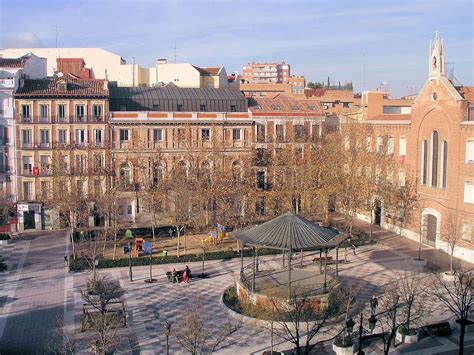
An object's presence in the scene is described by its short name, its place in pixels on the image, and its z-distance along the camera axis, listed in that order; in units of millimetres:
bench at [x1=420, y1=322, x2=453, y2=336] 25547
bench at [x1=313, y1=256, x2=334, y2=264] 38262
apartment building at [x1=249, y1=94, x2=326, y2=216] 53344
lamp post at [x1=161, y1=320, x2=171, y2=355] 22014
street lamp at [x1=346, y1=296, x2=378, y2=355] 22388
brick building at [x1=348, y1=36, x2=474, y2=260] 39125
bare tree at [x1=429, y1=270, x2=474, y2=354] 22266
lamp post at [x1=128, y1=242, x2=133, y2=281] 34288
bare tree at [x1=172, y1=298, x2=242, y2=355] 20719
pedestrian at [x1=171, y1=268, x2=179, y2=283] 33812
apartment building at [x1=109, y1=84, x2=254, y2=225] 52000
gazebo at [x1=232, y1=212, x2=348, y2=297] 27922
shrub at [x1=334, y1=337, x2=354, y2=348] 23320
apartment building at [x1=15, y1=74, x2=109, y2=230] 50719
